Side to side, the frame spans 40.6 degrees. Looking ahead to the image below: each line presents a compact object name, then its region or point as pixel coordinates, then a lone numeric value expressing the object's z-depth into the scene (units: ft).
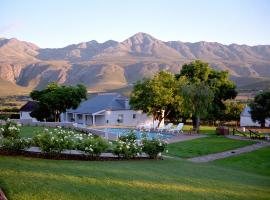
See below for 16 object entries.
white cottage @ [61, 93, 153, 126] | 157.17
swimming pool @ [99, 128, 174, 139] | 111.24
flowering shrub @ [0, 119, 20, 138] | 51.71
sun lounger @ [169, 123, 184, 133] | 119.05
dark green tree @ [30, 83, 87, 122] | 154.78
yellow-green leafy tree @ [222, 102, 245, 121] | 197.88
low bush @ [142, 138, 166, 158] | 54.13
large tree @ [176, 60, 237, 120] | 148.66
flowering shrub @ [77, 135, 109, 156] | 48.29
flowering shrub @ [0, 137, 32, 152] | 44.88
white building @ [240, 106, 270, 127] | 190.49
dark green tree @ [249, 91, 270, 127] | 137.39
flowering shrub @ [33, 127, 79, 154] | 45.93
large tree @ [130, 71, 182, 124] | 135.03
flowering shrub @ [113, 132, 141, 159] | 51.13
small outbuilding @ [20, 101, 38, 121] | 190.13
